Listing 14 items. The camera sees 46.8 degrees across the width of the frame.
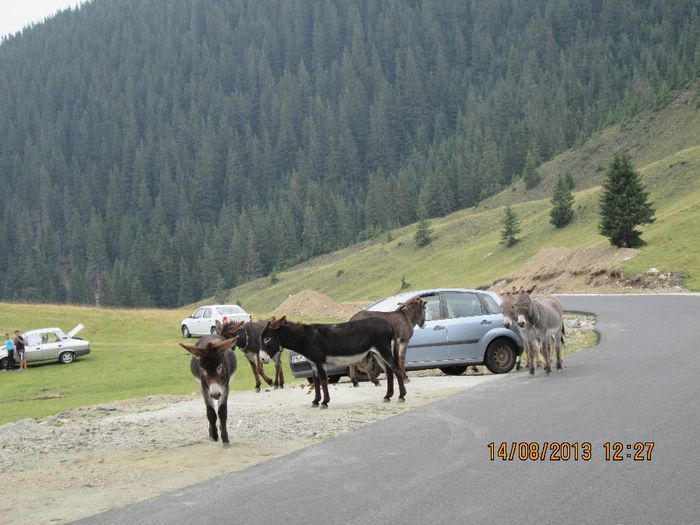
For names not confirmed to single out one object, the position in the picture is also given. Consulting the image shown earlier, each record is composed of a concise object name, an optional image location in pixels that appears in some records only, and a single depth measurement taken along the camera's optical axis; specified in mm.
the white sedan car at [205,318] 46688
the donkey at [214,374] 10828
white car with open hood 38375
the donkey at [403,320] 14539
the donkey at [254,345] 19312
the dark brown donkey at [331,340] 13758
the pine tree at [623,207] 63125
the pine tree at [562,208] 94188
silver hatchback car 18406
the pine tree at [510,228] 97688
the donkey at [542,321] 16031
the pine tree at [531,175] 133925
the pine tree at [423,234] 121250
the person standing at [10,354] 37094
